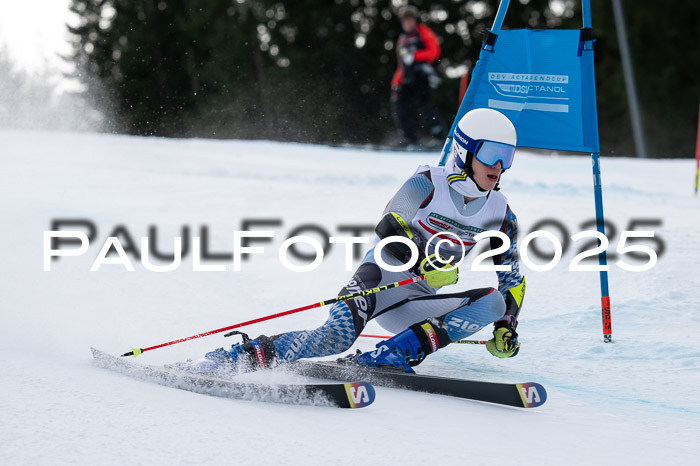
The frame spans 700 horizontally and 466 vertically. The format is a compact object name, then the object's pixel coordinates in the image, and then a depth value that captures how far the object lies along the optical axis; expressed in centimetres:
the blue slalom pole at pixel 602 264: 941
